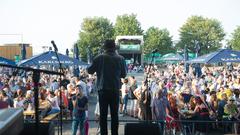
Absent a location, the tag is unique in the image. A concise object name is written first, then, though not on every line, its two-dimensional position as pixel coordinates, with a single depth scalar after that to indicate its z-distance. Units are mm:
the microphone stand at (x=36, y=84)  3573
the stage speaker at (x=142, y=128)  4910
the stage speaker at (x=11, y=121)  2725
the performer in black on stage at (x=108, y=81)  4844
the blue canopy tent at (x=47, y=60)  14016
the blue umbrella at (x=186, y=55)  26680
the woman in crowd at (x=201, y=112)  9594
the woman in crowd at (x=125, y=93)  14125
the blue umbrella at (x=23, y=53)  20481
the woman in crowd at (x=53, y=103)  11227
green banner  42281
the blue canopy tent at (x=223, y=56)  14602
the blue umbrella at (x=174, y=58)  43488
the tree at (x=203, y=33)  79938
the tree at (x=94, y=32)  76062
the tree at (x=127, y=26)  77812
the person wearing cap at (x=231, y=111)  9852
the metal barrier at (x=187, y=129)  8945
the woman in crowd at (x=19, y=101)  11030
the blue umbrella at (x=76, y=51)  22469
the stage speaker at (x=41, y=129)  4285
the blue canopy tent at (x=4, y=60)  13031
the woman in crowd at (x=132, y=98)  12906
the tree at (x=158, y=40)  79312
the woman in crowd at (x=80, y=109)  8727
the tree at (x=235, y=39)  74962
